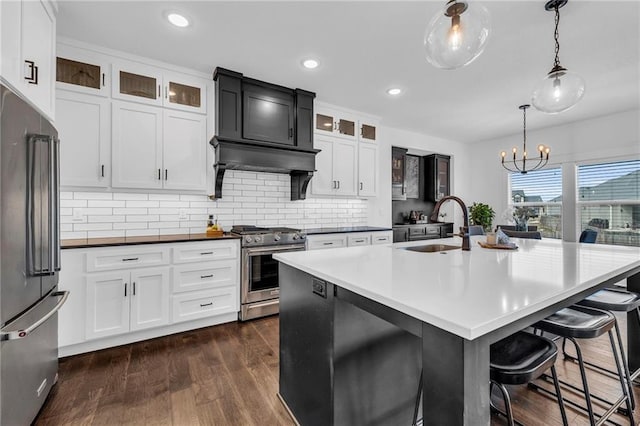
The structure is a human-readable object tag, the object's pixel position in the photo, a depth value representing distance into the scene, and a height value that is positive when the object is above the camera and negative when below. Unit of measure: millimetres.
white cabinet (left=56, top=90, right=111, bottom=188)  2490 +664
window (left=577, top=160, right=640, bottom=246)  4301 +195
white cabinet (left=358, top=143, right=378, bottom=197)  4422 +671
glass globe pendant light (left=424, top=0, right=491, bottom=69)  1396 +908
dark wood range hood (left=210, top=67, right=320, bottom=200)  3104 +991
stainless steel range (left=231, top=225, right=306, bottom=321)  3051 -609
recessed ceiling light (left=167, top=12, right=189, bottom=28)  2229 +1529
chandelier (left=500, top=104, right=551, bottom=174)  4870 +941
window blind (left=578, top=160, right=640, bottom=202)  4312 +498
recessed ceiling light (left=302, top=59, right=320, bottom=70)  2903 +1531
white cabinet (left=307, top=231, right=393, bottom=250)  3601 -353
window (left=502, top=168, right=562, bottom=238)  5129 +261
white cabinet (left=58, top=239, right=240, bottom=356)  2297 -699
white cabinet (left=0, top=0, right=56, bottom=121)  1449 +943
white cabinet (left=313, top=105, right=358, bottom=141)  3994 +1301
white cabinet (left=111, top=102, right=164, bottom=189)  2711 +652
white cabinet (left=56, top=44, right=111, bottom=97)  2500 +1271
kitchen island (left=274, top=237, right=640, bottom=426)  760 -347
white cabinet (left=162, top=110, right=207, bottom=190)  2955 +658
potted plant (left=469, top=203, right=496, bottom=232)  5660 -41
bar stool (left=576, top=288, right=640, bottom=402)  1619 -519
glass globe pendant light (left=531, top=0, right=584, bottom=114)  1954 +855
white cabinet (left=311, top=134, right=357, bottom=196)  4008 +657
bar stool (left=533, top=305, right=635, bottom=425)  1320 -539
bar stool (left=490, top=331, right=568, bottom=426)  1032 -561
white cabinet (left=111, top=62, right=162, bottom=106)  2725 +1272
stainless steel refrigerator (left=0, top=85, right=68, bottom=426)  1304 -213
